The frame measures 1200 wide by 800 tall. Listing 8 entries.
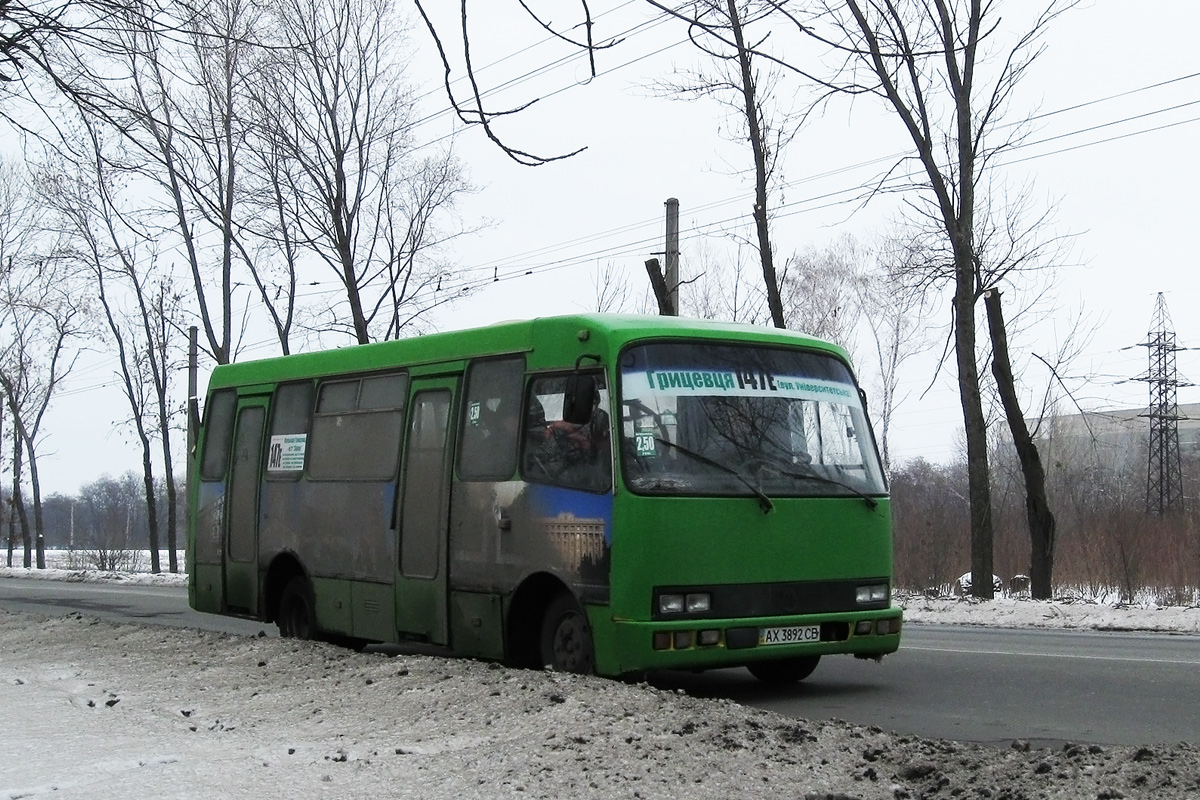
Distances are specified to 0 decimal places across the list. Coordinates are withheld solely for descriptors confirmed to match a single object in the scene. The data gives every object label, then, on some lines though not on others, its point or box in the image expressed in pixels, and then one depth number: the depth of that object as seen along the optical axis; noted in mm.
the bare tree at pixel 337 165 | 33938
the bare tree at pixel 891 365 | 57625
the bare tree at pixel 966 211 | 21812
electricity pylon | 49394
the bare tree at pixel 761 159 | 24531
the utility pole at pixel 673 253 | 26500
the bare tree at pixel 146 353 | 42750
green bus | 9414
